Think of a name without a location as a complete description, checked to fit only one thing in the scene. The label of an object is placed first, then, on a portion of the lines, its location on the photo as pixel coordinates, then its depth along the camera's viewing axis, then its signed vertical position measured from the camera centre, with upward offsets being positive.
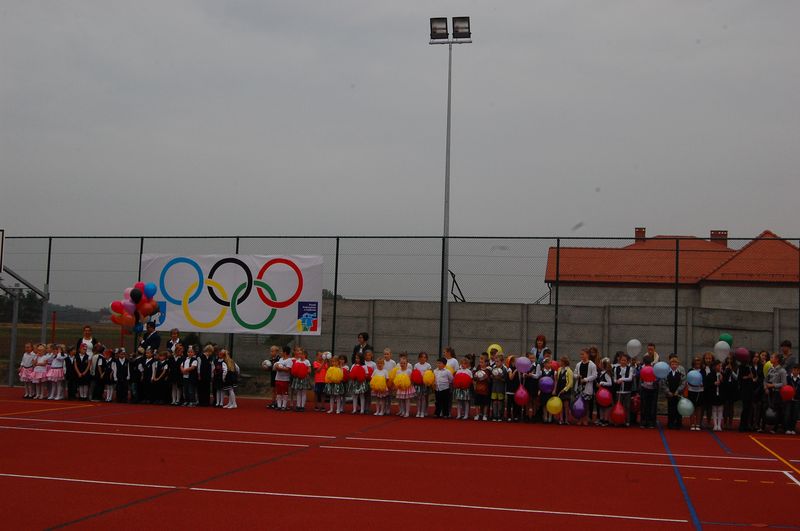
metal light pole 20.45 +7.48
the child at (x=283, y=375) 19.03 -1.21
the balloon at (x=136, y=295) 19.12 +0.53
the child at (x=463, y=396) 17.84 -1.44
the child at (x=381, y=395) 18.19 -1.51
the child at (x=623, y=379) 16.86 -0.87
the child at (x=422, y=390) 18.23 -1.37
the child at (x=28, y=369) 20.38 -1.40
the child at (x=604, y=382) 16.92 -0.94
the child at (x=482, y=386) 17.56 -1.17
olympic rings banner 21.50 +0.78
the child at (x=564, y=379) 17.11 -0.93
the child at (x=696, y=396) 16.53 -1.14
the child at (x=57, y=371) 20.25 -1.41
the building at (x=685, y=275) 23.14 +2.07
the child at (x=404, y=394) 18.00 -1.45
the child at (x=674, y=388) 16.64 -1.01
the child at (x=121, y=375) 20.16 -1.44
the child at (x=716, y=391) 16.45 -1.01
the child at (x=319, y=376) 18.80 -1.18
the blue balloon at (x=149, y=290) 19.48 +0.68
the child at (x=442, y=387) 17.92 -1.26
